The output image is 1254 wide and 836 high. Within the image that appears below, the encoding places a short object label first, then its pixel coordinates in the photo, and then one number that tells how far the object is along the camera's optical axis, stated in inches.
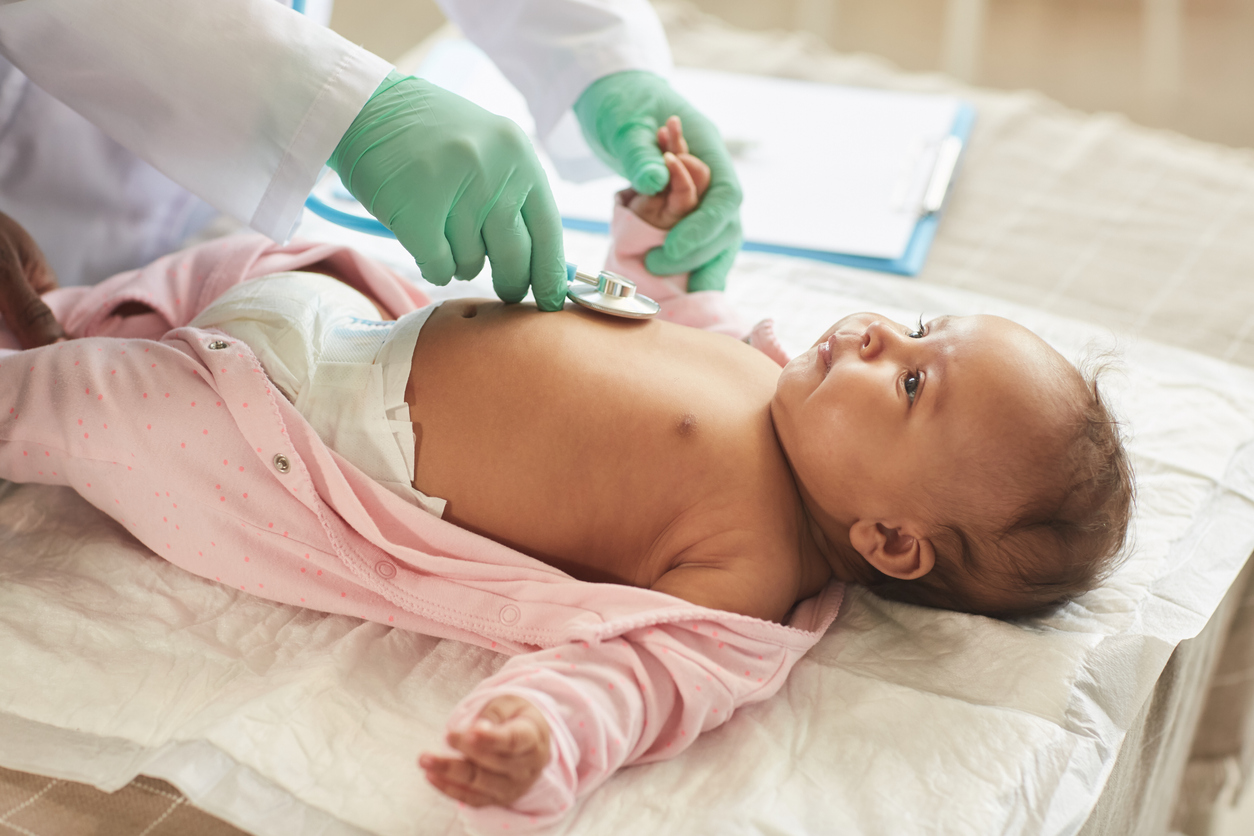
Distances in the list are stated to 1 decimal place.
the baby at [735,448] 34.5
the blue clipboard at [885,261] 58.2
